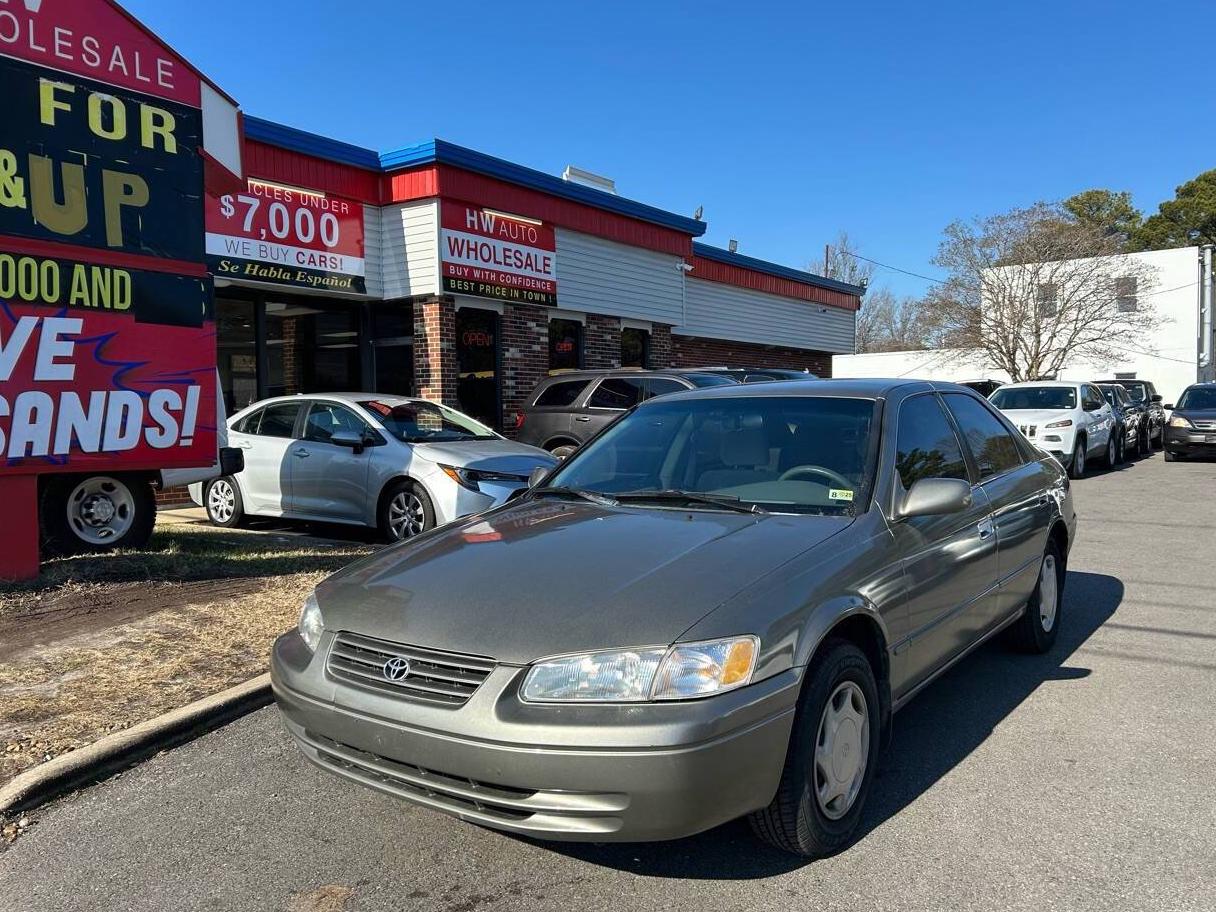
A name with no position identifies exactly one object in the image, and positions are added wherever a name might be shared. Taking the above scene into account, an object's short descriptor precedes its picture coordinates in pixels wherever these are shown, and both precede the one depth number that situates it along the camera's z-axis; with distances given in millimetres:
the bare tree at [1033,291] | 32531
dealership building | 11914
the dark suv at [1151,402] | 22203
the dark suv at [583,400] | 11625
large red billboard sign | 6504
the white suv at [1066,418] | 15164
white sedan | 8391
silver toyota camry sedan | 2566
